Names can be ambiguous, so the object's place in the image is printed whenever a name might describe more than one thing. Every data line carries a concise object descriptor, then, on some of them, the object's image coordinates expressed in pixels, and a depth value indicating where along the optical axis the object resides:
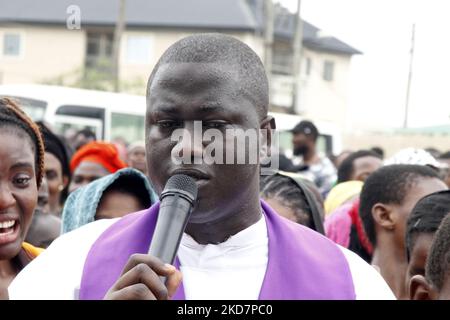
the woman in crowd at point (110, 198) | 3.99
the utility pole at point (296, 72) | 23.00
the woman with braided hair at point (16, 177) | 3.13
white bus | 12.97
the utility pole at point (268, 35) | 21.56
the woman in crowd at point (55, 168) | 5.97
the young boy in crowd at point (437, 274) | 2.33
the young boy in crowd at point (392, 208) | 4.11
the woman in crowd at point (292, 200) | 4.18
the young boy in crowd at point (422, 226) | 3.39
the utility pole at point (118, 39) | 19.41
